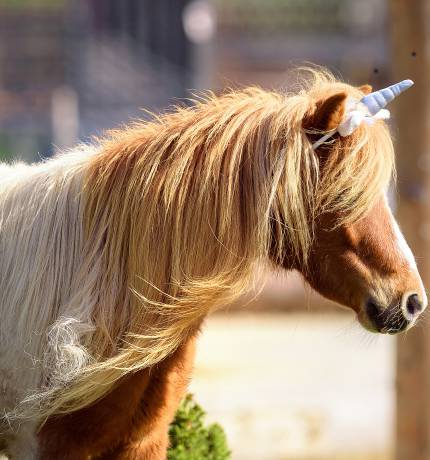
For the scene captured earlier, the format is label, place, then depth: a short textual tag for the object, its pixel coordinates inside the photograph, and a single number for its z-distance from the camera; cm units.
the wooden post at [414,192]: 1090
